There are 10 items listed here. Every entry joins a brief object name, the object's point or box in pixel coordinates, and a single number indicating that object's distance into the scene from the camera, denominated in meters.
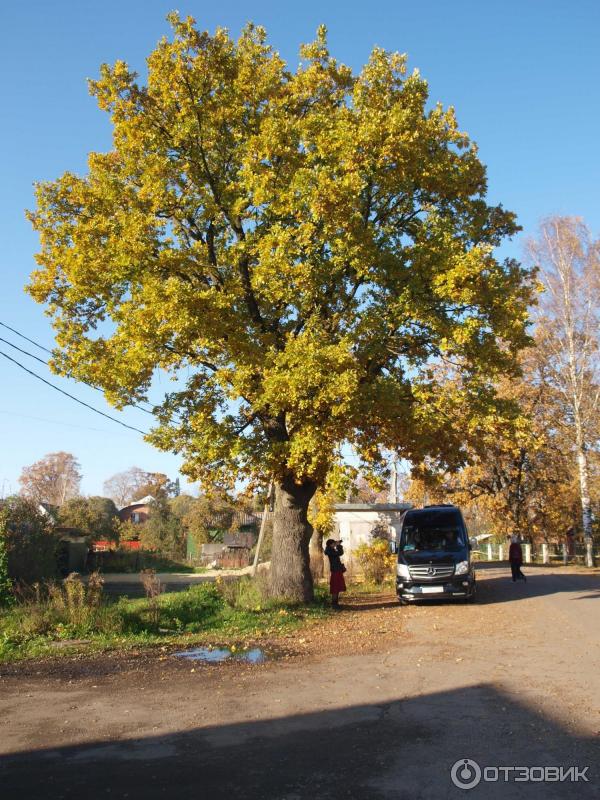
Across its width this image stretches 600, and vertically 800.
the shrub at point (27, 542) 17.59
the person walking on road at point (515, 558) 23.16
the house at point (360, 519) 31.67
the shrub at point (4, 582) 15.08
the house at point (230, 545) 42.06
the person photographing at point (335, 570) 16.95
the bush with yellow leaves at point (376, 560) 23.73
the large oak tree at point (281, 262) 13.54
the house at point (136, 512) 80.19
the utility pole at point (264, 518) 23.46
